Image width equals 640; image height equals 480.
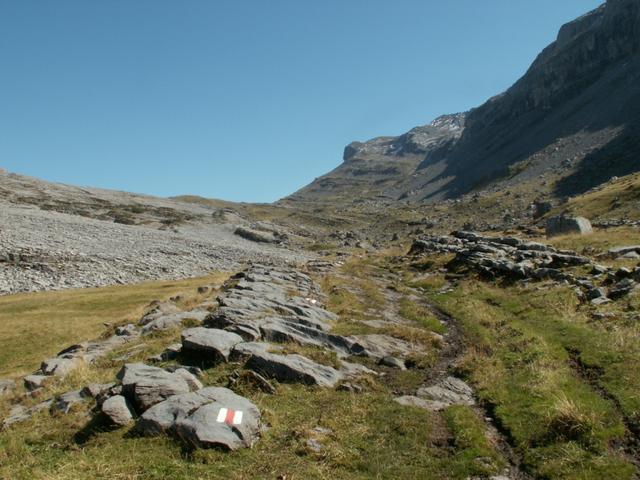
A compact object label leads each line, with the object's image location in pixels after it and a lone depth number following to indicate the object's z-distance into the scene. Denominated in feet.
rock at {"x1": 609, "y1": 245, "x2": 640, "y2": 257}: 116.98
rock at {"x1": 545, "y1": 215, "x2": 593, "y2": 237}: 172.86
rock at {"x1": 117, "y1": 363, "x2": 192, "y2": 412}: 46.06
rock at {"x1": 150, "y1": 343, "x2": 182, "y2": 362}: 61.55
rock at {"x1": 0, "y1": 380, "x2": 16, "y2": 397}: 60.34
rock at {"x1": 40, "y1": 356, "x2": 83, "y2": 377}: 62.57
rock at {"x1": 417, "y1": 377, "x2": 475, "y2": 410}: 52.31
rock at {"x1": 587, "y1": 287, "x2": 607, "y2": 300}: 83.56
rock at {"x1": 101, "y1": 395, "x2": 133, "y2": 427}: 42.96
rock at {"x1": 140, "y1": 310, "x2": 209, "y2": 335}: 79.71
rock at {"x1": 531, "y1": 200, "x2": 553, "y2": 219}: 277.64
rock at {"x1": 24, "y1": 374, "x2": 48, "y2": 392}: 58.59
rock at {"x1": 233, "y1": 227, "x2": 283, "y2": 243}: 357.20
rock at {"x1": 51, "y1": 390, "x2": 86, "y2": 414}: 47.74
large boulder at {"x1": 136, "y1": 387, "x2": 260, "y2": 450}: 39.27
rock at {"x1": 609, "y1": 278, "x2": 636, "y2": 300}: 80.53
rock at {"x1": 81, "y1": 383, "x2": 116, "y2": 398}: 50.38
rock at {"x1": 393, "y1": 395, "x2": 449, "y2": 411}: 50.83
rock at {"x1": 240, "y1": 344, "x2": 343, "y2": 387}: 55.42
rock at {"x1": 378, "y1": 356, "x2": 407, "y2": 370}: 65.00
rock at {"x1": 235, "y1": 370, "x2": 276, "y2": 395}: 51.57
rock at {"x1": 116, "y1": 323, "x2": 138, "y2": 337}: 83.35
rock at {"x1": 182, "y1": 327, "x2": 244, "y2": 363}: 59.67
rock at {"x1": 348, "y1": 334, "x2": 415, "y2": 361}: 69.26
